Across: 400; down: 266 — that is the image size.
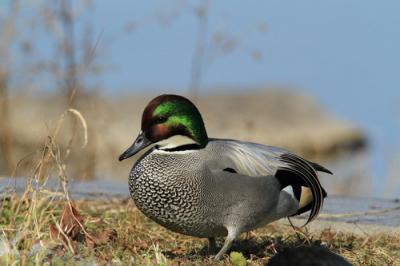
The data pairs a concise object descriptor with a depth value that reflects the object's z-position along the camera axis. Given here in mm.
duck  9273
